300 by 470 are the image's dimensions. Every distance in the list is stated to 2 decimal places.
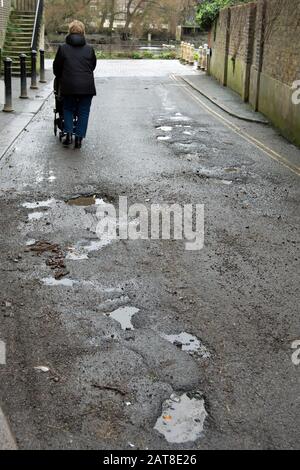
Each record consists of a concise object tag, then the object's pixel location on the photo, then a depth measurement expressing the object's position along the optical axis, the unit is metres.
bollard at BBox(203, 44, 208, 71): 29.18
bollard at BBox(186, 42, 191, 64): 38.06
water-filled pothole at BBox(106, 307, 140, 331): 4.64
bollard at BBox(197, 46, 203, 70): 31.14
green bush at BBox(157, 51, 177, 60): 48.26
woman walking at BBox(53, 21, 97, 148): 10.39
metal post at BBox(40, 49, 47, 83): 21.52
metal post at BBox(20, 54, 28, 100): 16.53
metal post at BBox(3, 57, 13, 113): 13.64
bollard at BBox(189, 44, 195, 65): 37.19
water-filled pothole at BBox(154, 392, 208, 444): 3.39
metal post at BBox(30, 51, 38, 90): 19.17
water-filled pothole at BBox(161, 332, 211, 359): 4.27
